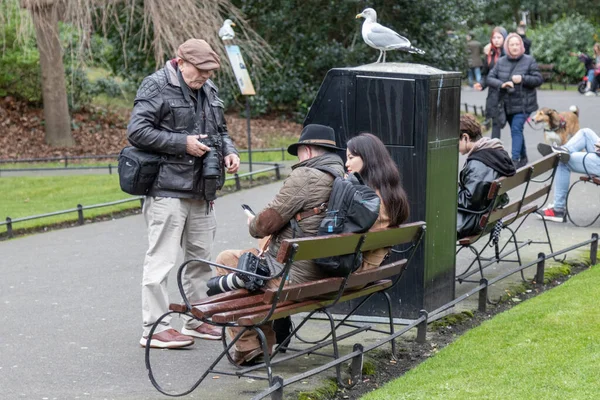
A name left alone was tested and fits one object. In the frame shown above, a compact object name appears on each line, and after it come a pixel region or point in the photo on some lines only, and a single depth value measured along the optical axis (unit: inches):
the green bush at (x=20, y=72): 904.9
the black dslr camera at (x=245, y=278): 233.1
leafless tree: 725.3
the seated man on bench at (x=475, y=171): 323.3
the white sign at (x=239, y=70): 619.8
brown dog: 503.8
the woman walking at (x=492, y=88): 622.2
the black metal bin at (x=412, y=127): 276.1
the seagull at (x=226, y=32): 625.3
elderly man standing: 261.9
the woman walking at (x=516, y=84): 609.0
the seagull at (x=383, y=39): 334.6
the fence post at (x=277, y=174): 636.4
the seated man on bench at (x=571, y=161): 443.5
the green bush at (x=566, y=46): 1517.0
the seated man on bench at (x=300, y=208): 233.3
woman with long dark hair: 245.0
